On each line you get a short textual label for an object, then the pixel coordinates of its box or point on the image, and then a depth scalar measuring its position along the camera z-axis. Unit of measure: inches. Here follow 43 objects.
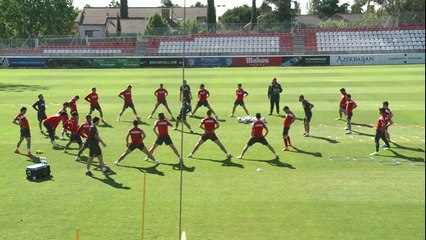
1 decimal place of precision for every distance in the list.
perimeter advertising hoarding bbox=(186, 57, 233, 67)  2055.9
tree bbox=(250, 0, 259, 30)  3030.0
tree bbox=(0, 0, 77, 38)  3004.4
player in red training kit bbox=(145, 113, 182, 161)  627.2
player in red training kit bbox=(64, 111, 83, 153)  670.5
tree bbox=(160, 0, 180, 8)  5162.4
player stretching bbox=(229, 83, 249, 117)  932.6
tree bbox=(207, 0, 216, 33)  2756.4
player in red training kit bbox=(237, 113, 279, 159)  631.9
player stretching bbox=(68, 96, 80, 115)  816.8
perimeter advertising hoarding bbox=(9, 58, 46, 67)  2156.7
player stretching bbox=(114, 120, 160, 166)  607.8
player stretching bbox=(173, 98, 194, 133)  841.2
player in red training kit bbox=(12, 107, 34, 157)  677.9
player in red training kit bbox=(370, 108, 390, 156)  657.0
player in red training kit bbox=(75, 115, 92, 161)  603.8
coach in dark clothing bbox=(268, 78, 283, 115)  936.9
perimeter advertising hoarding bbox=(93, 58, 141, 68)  2100.1
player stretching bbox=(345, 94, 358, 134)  781.3
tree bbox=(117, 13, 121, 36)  3831.2
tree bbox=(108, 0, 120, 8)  6011.3
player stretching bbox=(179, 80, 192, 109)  905.4
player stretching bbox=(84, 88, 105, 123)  885.8
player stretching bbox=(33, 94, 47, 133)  815.9
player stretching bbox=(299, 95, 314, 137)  773.3
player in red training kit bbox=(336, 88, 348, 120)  846.5
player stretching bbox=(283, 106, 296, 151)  696.4
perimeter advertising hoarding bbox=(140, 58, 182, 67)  2070.6
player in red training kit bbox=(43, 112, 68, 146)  731.4
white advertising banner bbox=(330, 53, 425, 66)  2006.6
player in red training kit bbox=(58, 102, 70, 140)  740.2
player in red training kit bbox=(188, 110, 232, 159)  640.4
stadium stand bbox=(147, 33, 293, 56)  2348.7
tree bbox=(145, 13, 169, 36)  3329.2
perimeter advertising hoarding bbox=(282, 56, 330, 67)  2011.6
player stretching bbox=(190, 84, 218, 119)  908.0
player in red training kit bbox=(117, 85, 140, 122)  911.7
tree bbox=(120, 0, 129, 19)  3491.6
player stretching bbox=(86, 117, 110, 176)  581.3
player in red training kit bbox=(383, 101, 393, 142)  671.1
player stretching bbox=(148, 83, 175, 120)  918.6
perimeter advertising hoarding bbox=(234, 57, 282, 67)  2044.8
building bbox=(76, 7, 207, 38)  4018.2
